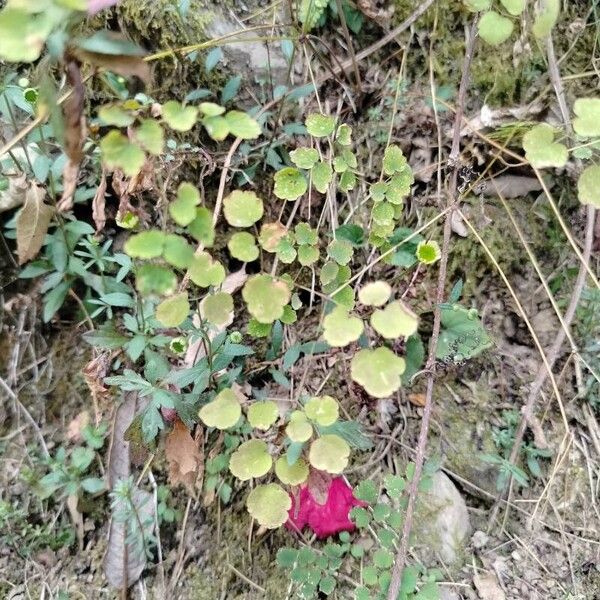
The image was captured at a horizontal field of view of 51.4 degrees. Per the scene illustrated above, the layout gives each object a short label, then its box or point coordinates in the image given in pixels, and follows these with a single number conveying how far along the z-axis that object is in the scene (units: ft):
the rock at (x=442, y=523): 1.27
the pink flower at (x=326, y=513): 1.25
